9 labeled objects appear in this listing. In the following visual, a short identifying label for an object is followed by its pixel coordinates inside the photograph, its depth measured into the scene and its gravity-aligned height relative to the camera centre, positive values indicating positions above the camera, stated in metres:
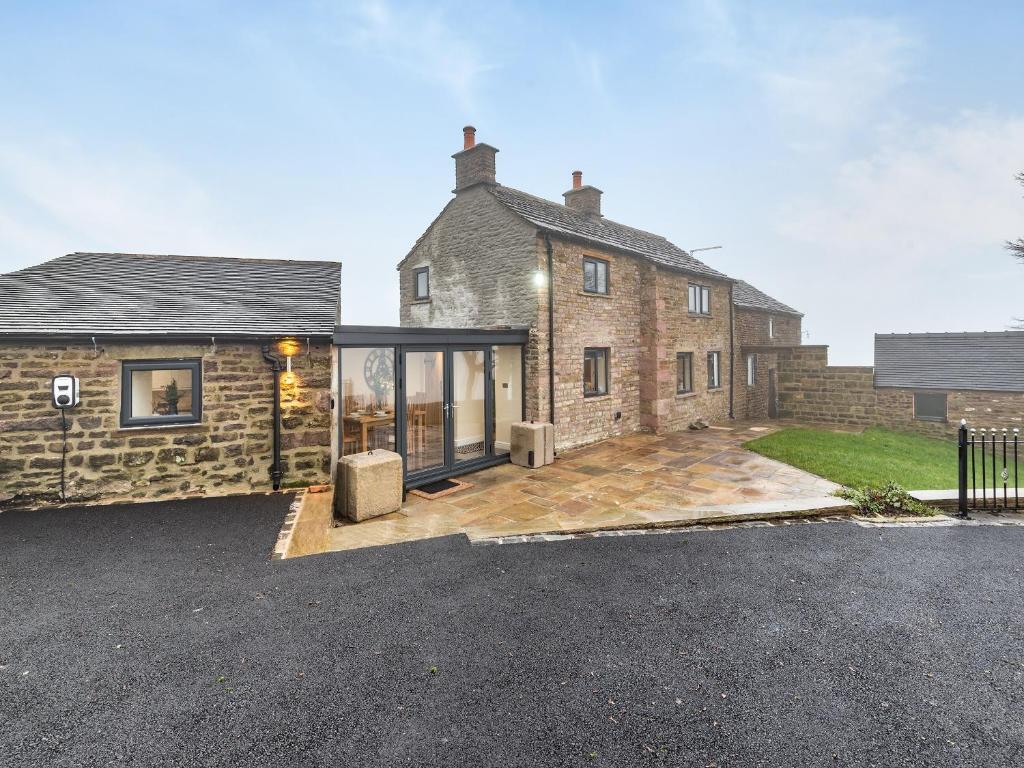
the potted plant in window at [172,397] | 7.57 -0.26
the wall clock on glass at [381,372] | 8.86 +0.17
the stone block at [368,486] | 6.88 -1.73
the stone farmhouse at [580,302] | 11.84 +2.46
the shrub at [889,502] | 7.20 -2.15
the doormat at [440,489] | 8.35 -2.20
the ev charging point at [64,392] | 6.85 -0.14
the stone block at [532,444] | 10.40 -1.59
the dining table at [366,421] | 9.13 -0.87
